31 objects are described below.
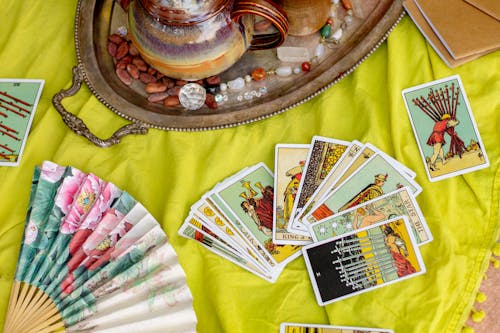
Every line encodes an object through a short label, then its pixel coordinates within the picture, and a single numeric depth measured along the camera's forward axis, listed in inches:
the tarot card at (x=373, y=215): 45.7
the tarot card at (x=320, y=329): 42.6
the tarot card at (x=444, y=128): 47.6
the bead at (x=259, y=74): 50.4
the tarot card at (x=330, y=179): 46.4
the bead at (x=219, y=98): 50.4
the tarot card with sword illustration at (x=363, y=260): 43.9
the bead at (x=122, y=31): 53.7
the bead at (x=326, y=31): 51.5
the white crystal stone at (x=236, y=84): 50.4
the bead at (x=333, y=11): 52.7
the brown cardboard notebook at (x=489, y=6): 51.2
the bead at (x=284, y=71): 50.6
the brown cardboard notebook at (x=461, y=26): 50.1
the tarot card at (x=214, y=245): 45.4
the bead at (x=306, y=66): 50.3
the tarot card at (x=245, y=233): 45.6
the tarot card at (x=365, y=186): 46.7
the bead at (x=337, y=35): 51.5
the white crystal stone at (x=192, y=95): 49.8
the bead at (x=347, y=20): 52.2
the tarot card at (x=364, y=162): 47.4
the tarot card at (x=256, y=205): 46.0
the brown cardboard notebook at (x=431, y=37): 50.8
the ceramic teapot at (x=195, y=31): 43.3
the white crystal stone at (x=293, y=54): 51.1
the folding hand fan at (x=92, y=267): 42.3
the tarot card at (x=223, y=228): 45.8
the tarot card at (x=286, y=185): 46.2
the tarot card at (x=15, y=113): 52.1
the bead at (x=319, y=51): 51.2
